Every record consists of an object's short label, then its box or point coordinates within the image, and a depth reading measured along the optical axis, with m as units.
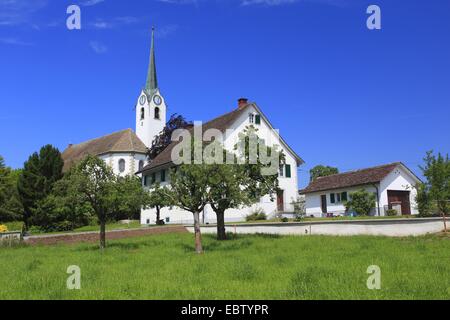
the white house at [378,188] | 34.46
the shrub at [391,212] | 31.25
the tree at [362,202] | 34.00
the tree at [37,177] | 41.41
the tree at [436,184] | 20.81
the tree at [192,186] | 18.05
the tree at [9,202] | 42.22
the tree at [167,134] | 49.60
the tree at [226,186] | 18.38
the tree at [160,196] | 18.77
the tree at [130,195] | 21.50
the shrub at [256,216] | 36.12
